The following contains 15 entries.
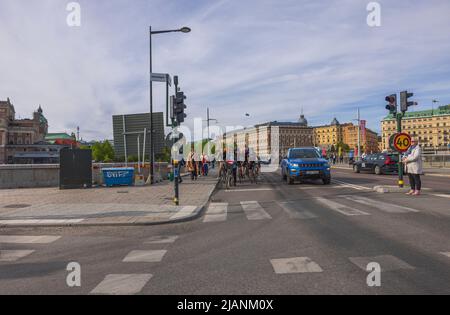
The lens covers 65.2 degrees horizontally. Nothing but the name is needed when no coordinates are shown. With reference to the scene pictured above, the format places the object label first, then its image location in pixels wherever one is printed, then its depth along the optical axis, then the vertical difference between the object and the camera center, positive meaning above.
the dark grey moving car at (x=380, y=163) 24.03 -0.48
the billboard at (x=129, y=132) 17.50 +1.35
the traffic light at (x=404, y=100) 13.17 +2.11
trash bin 17.08 -0.82
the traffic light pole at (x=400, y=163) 13.17 -0.26
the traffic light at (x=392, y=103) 13.83 +2.10
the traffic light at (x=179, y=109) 11.16 +1.58
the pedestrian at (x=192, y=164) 21.61 -0.34
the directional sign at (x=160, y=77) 13.57 +3.16
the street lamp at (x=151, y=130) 17.55 +1.48
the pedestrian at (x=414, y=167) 11.48 -0.36
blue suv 16.23 -0.51
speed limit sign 12.67 +0.51
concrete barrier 16.89 -0.75
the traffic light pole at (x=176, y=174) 10.30 -0.45
